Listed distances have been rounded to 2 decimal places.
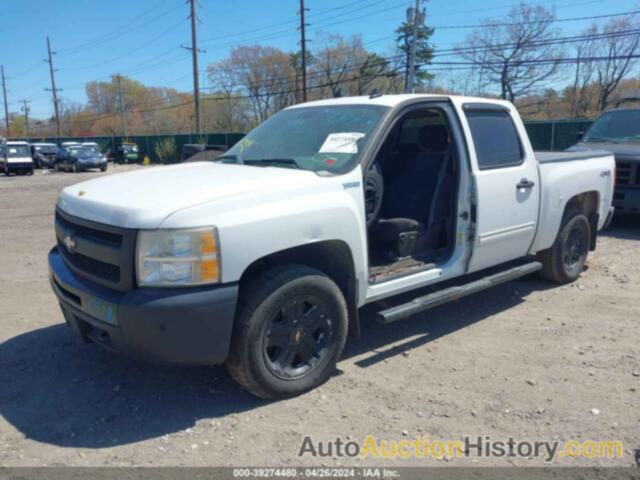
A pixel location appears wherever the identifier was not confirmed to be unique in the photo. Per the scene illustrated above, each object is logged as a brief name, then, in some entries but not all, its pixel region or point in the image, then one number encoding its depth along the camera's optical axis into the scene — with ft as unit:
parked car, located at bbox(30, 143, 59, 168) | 120.16
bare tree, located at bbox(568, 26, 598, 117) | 144.36
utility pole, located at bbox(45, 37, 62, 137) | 213.46
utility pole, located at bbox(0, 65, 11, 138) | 282.15
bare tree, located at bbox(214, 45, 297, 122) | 194.29
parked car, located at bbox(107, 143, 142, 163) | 143.85
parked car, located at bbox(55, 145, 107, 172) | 107.76
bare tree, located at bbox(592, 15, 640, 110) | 141.23
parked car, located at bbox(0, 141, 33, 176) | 97.66
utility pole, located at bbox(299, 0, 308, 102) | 115.12
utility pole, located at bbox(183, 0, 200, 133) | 125.80
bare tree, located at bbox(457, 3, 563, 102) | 126.00
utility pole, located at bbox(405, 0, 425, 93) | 97.66
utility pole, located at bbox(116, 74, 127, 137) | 232.51
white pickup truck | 9.79
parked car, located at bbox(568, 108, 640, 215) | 28.43
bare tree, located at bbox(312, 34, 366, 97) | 164.97
